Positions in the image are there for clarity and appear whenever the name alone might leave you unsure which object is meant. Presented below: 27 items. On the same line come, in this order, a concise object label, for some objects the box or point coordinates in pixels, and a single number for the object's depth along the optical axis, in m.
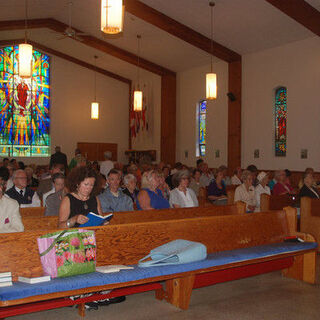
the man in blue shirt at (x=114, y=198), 4.87
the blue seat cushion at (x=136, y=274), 2.73
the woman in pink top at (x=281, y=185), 7.54
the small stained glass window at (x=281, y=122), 11.10
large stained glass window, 15.62
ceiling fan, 10.00
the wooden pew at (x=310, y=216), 5.95
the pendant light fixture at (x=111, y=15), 5.23
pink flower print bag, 2.94
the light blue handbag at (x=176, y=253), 3.39
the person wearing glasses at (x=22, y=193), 5.39
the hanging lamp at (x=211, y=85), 9.55
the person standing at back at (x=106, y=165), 11.10
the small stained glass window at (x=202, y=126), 13.92
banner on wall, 16.09
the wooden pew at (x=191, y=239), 3.00
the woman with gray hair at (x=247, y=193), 6.50
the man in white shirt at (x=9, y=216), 3.51
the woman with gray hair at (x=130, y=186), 5.90
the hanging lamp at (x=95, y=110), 14.31
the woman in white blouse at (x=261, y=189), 6.85
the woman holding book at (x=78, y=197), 3.67
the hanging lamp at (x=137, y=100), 11.93
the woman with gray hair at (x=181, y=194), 5.67
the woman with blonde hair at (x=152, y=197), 5.14
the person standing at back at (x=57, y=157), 11.67
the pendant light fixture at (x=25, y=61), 8.05
